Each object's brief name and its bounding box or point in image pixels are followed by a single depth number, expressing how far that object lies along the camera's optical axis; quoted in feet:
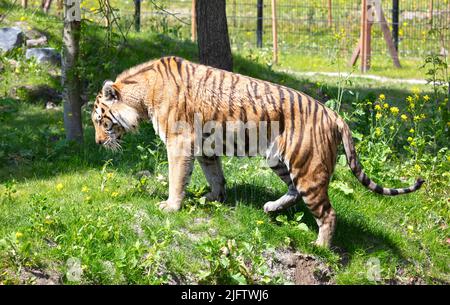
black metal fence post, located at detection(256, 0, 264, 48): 60.18
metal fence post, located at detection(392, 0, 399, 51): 57.52
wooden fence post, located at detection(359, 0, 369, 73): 52.80
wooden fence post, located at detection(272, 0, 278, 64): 54.75
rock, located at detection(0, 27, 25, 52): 40.40
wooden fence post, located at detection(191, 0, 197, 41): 51.90
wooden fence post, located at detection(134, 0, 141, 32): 50.38
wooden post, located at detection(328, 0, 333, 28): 60.18
